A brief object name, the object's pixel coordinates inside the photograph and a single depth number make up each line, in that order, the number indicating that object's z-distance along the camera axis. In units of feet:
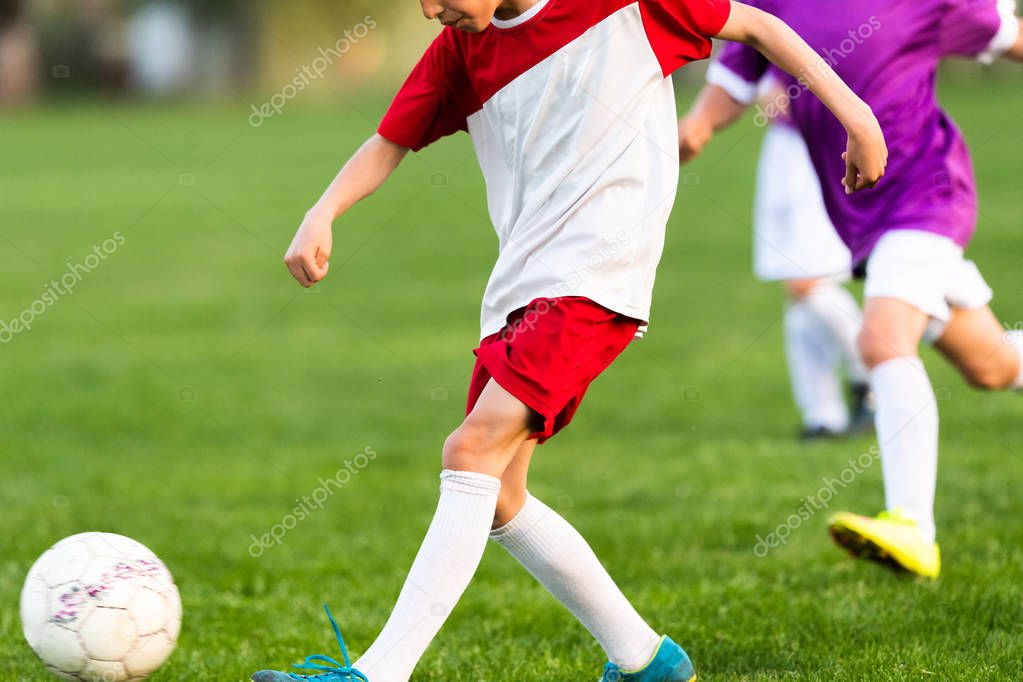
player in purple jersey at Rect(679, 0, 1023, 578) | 27.58
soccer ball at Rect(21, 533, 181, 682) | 21.66
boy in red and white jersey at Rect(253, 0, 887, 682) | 20.10
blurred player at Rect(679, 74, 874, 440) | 47.11
